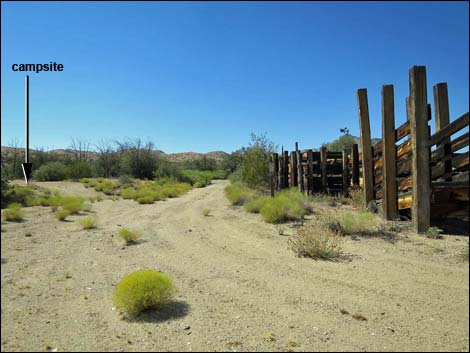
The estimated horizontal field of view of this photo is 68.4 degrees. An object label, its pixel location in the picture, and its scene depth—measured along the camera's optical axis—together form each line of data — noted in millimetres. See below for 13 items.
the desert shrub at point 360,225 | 7383
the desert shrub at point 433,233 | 6441
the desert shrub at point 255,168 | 17547
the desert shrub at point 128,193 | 9733
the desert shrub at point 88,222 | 4938
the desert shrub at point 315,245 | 5703
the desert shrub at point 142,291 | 3061
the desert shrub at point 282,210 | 9555
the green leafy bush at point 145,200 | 11859
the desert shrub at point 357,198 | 10456
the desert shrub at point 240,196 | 14391
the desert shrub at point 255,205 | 11737
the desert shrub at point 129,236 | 5746
